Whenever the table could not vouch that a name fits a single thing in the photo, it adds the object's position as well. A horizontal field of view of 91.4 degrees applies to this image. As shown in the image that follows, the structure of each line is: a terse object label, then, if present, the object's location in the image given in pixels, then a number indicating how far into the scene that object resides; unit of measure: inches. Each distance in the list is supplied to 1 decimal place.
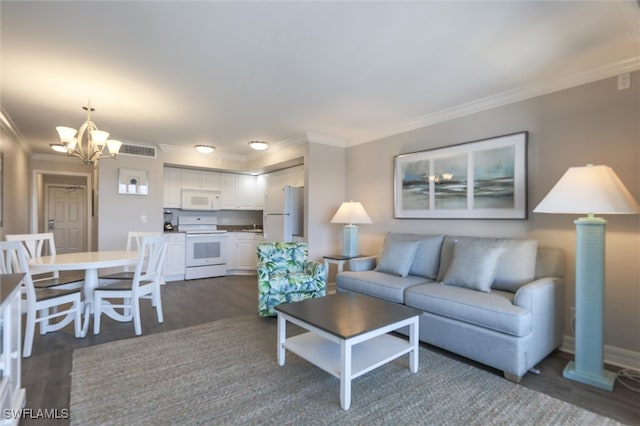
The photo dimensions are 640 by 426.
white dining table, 108.4
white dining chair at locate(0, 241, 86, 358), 100.1
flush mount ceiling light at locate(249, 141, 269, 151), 186.4
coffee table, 73.0
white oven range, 222.2
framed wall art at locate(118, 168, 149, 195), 197.2
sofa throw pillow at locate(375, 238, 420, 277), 131.7
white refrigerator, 203.6
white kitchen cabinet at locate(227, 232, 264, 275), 241.4
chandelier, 117.7
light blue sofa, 86.4
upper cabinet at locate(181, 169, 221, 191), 236.7
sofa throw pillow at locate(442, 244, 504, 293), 104.9
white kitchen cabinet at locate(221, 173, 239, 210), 253.9
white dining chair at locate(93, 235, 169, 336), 118.6
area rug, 68.6
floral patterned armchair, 132.7
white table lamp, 162.4
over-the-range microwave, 234.5
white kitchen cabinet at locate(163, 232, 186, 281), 215.0
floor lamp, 81.2
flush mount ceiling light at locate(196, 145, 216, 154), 198.6
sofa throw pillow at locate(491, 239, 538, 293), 104.3
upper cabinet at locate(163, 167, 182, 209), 228.1
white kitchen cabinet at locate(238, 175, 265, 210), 261.7
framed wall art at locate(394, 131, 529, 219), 119.1
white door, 305.1
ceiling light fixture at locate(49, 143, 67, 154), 192.0
